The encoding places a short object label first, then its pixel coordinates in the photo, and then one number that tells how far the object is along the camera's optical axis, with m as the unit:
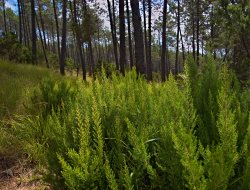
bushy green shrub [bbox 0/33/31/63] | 12.00
